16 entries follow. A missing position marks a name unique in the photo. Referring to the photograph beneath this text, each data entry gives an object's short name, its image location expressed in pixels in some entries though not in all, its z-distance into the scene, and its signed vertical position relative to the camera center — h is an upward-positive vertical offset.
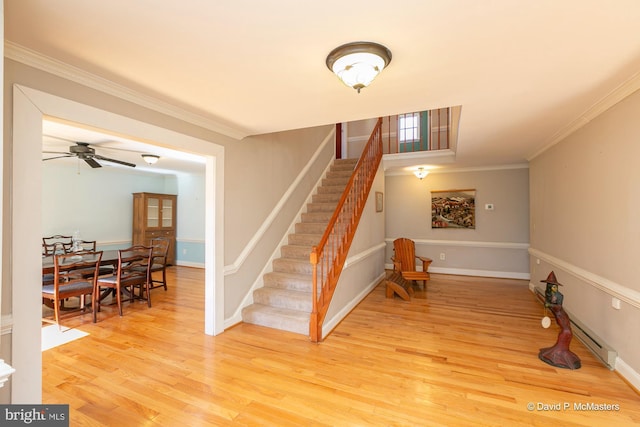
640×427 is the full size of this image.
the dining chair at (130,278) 3.94 -0.88
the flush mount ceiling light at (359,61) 1.77 +0.97
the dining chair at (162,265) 4.73 -0.83
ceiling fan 4.09 +0.92
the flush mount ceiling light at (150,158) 4.95 +1.01
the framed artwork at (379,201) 5.50 +0.28
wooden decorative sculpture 2.61 -1.13
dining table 3.52 -0.65
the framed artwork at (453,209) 6.16 +0.14
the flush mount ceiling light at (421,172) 6.07 +0.91
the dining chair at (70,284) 3.47 -0.87
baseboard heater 2.54 -1.23
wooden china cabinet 6.95 -0.06
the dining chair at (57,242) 5.29 -0.53
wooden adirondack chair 5.35 -0.73
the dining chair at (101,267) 4.10 -0.75
